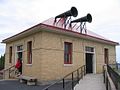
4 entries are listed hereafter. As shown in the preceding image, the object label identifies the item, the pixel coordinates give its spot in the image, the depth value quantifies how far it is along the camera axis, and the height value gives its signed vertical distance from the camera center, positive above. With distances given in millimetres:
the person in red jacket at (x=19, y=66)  8500 -1327
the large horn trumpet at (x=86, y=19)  9334 +3196
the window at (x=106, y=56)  10555 -578
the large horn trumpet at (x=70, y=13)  8430 +3432
